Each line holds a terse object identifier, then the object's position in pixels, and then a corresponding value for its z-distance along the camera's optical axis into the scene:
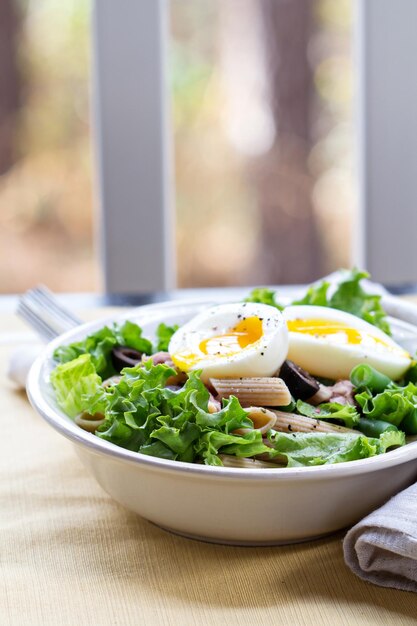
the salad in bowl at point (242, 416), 0.69
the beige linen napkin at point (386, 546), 0.68
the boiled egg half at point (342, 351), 0.78
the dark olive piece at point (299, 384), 0.75
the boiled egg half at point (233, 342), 0.76
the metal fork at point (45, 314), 0.86
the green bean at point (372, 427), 0.73
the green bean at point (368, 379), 0.76
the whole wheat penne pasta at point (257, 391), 0.73
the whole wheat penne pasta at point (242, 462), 0.70
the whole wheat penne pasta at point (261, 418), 0.72
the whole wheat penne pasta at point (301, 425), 0.73
